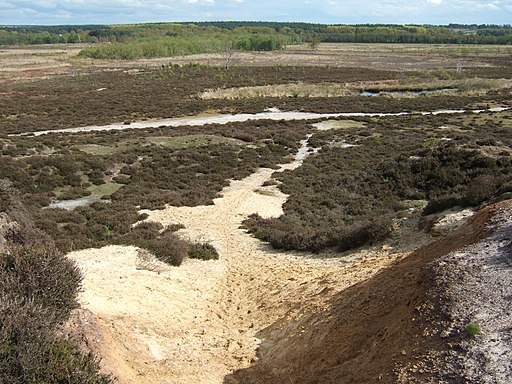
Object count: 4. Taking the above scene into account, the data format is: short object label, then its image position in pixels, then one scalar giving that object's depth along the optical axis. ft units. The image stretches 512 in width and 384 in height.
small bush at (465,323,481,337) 22.17
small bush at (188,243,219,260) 51.96
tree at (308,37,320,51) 586.33
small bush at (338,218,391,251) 51.83
